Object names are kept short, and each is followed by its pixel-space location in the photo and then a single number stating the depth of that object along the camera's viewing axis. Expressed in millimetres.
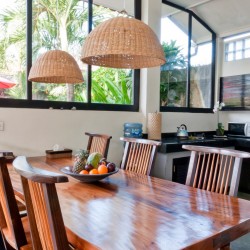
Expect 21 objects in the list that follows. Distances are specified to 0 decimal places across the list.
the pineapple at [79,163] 1856
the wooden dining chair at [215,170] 1634
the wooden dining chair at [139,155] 2223
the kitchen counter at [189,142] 3289
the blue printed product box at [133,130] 3439
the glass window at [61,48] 2902
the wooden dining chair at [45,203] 833
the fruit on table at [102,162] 1941
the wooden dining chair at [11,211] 1311
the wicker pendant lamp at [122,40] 1440
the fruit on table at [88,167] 1853
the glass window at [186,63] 4258
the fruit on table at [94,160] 1877
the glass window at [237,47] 4492
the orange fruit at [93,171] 1794
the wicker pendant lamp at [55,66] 2027
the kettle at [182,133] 4023
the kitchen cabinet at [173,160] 3320
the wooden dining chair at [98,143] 2766
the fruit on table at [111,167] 1865
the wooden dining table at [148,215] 1002
